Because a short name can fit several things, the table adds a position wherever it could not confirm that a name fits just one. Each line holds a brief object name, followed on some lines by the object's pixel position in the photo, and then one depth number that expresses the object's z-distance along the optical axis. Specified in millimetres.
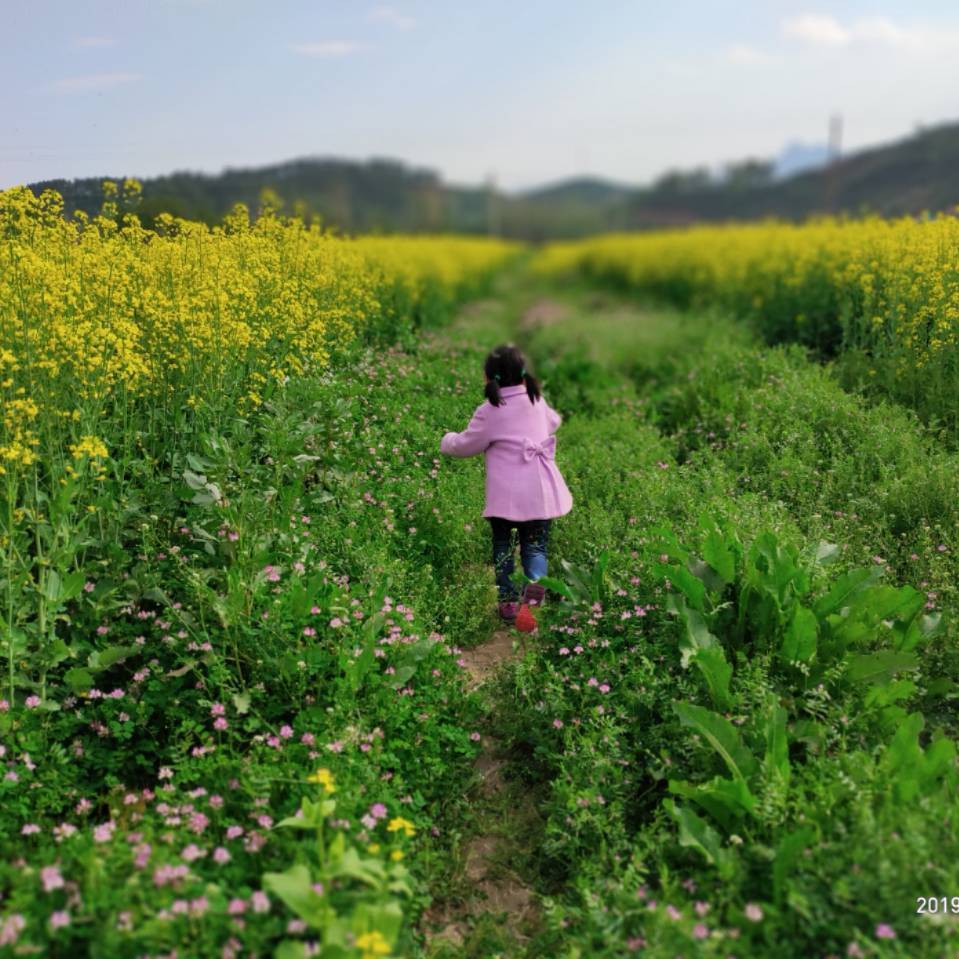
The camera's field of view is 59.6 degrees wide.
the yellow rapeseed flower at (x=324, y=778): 2986
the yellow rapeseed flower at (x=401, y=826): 3029
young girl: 4891
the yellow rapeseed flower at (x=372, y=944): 2465
